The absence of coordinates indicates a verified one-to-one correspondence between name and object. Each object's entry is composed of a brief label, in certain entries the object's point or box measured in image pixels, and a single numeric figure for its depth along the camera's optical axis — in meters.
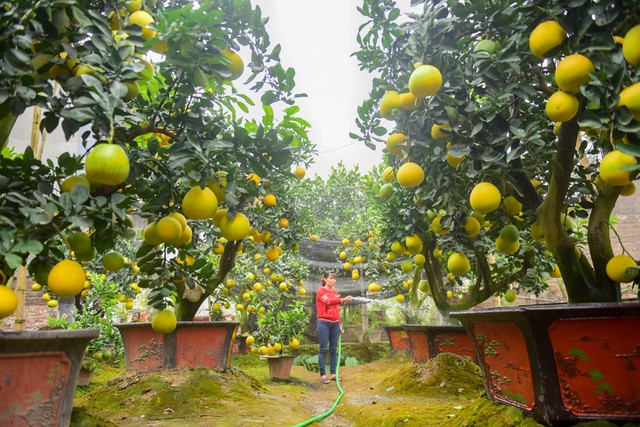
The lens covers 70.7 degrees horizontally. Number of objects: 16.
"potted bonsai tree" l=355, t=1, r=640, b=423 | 1.38
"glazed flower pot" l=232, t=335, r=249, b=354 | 8.52
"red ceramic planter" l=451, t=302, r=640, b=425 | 1.43
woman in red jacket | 6.02
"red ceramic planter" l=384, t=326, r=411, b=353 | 7.33
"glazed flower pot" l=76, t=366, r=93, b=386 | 5.00
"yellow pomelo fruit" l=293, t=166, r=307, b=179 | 4.45
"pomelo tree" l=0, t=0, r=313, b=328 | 1.30
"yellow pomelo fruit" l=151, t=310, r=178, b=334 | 1.95
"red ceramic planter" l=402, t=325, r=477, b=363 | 4.30
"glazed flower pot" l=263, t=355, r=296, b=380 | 5.98
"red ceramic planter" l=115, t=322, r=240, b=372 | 3.97
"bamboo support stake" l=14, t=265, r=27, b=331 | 3.61
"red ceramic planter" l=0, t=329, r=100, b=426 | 1.34
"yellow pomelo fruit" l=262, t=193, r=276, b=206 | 3.41
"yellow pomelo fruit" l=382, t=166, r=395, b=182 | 2.45
